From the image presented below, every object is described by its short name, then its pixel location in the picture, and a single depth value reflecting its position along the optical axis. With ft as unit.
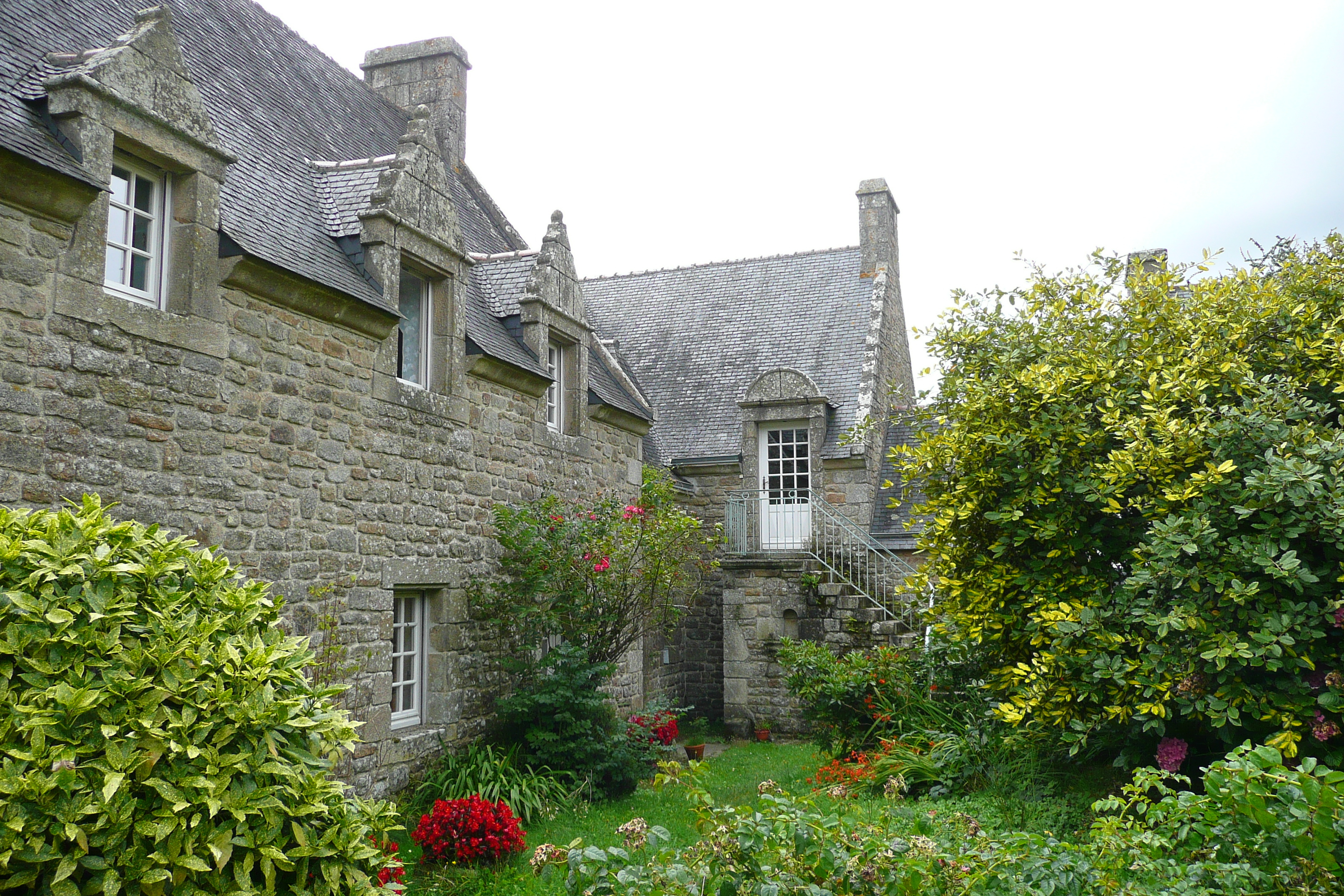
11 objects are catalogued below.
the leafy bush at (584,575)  32.50
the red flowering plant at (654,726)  33.91
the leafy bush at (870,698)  32.58
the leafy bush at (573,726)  31.17
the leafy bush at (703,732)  48.91
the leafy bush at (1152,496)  19.61
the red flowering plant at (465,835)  23.79
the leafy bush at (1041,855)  12.66
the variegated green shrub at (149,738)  10.67
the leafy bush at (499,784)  28.19
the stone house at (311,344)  19.39
